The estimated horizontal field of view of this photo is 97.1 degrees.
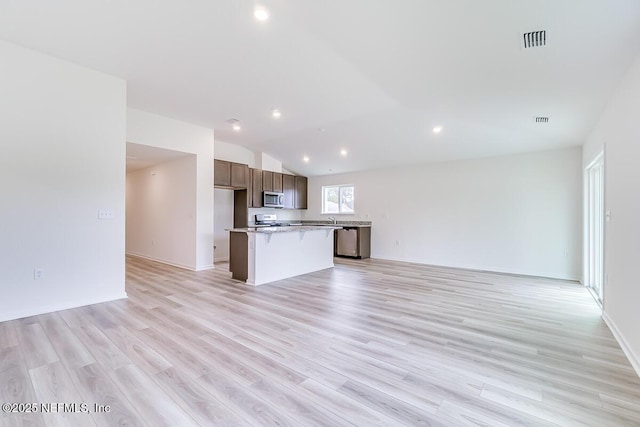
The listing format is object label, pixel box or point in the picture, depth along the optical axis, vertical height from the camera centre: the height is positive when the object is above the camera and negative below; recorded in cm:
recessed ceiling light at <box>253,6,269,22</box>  252 +182
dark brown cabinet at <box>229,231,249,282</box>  470 -74
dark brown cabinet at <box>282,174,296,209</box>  799 +67
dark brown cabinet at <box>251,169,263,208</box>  700 +62
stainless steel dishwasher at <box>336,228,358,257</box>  725 -76
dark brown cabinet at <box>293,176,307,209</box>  845 +61
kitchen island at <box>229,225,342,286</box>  459 -72
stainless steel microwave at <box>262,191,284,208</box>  725 +36
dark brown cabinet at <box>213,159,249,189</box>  614 +86
